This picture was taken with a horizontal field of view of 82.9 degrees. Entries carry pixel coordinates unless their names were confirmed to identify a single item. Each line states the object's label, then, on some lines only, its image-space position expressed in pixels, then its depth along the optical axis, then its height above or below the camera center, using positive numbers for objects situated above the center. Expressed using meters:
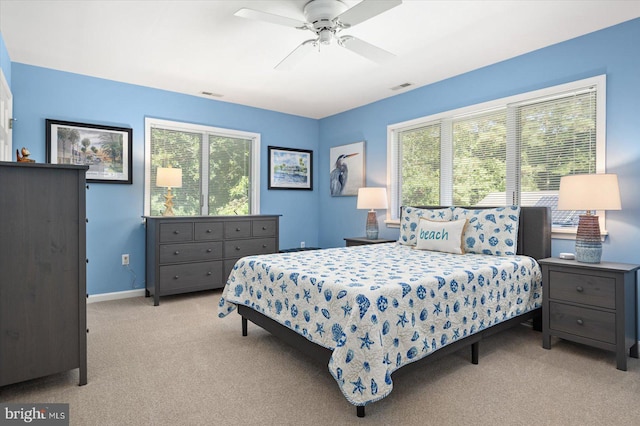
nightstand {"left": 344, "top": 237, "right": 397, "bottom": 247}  4.44 -0.40
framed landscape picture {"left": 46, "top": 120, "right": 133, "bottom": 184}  3.77 +0.65
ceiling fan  2.24 +1.25
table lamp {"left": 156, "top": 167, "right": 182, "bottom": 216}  4.12 +0.35
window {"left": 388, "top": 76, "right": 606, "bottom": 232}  3.10 +0.61
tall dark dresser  1.91 -0.35
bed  1.75 -0.52
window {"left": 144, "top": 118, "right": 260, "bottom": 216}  4.45 +0.56
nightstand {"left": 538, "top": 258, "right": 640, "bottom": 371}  2.40 -0.67
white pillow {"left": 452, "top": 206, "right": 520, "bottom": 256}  3.12 -0.20
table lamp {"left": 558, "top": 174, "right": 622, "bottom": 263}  2.56 +0.06
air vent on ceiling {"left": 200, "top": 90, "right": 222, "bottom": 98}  4.57 +1.46
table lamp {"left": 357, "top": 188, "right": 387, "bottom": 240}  4.61 +0.07
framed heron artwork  5.19 +0.59
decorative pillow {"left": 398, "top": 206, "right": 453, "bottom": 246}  3.67 -0.09
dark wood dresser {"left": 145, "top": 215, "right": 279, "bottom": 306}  3.94 -0.47
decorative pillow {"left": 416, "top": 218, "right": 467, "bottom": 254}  3.23 -0.25
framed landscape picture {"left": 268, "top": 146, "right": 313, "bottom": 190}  5.44 +0.62
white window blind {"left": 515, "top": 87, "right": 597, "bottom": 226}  3.07 +0.60
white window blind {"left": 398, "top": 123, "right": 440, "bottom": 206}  4.34 +0.56
